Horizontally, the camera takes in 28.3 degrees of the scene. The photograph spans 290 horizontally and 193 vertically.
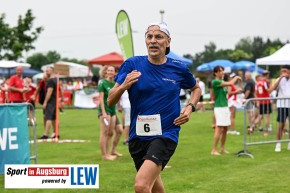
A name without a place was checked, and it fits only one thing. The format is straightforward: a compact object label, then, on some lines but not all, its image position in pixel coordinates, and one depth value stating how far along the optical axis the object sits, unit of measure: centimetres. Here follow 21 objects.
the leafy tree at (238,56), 9400
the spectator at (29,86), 2190
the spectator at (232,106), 1753
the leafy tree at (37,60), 11819
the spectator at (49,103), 1605
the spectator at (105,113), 1112
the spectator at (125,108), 1384
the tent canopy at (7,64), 2066
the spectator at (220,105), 1203
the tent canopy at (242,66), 4716
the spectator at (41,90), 1670
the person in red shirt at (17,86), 1666
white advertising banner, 3719
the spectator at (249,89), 1945
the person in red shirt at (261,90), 1770
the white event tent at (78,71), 4669
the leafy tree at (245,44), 12875
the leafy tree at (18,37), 4106
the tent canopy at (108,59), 3575
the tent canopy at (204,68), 4213
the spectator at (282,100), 1316
